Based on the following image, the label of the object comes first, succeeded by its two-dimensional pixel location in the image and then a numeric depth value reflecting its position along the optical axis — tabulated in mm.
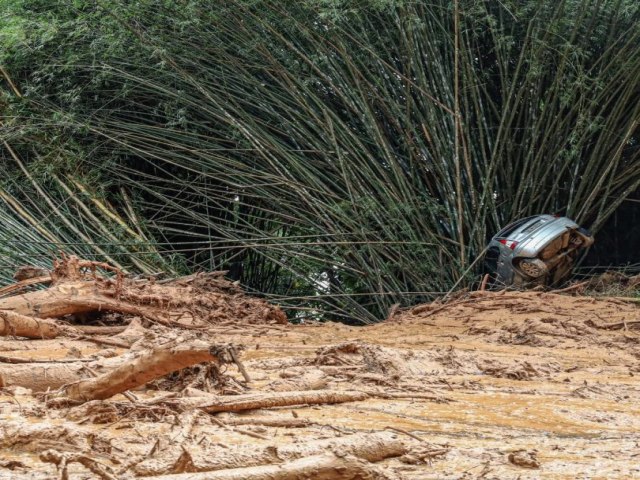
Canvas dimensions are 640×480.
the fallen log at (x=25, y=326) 9148
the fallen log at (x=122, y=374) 5695
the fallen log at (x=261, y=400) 5762
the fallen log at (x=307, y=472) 3951
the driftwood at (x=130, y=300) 10562
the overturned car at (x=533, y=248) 13625
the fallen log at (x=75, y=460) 4273
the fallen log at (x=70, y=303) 10398
